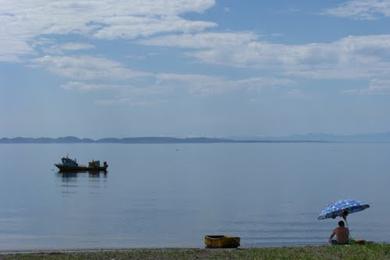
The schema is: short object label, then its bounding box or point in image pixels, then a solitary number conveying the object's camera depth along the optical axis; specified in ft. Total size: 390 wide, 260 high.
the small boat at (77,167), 340.59
